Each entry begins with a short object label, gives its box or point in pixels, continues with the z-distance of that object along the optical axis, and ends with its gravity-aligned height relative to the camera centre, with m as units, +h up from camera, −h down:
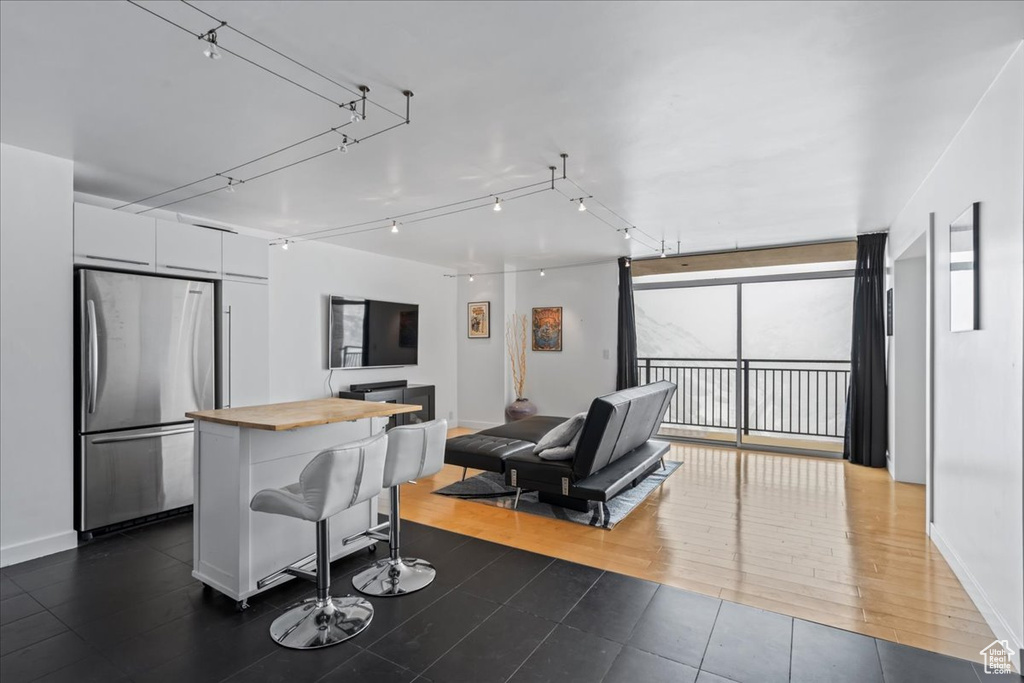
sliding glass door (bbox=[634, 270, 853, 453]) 6.60 -0.20
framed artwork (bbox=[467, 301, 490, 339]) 7.96 +0.32
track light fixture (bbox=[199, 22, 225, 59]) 1.95 +1.15
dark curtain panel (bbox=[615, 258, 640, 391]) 7.04 +0.04
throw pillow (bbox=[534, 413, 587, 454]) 4.12 -0.77
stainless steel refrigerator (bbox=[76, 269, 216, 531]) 3.56 -0.38
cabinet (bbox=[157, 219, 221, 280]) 4.05 +0.74
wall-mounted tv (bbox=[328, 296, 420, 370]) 6.09 +0.08
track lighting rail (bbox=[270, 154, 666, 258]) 3.97 +1.18
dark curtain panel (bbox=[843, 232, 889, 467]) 5.54 -0.23
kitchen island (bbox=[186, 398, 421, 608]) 2.61 -0.77
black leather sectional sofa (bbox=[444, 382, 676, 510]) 3.75 -0.98
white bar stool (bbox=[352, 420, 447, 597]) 2.77 -0.78
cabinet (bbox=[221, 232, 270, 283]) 4.52 +0.75
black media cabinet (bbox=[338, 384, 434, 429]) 6.05 -0.74
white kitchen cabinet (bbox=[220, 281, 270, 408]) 4.49 -0.05
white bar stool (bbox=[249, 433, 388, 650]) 2.23 -0.76
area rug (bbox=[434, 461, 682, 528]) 3.94 -1.39
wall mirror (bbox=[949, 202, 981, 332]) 2.57 +0.38
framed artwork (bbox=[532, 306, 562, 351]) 7.66 +0.17
